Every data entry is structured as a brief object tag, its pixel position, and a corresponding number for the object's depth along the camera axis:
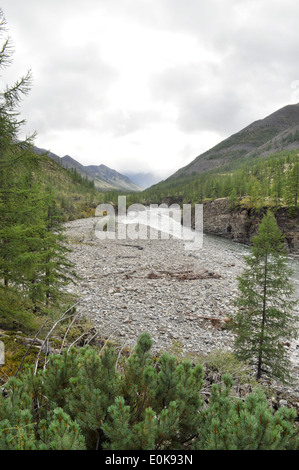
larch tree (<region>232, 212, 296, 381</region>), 7.72
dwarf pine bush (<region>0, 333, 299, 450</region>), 2.00
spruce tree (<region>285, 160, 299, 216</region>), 42.88
